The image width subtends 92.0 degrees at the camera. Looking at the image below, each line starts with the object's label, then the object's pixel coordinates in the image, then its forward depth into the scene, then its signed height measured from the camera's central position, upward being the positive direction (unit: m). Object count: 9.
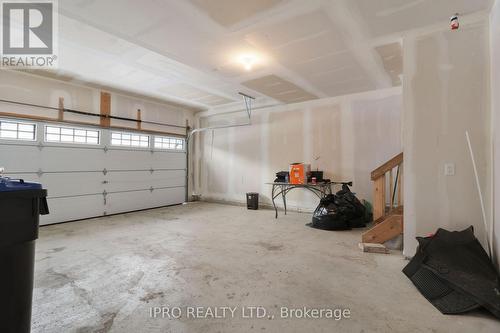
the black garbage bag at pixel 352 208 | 4.01 -0.66
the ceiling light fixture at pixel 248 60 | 3.39 +1.58
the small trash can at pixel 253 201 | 5.96 -0.80
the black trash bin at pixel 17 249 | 1.12 -0.39
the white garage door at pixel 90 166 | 4.22 +0.04
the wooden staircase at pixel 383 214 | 3.01 -0.60
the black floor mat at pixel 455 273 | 1.73 -0.82
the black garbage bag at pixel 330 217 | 3.94 -0.78
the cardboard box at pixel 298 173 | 4.79 -0.08
